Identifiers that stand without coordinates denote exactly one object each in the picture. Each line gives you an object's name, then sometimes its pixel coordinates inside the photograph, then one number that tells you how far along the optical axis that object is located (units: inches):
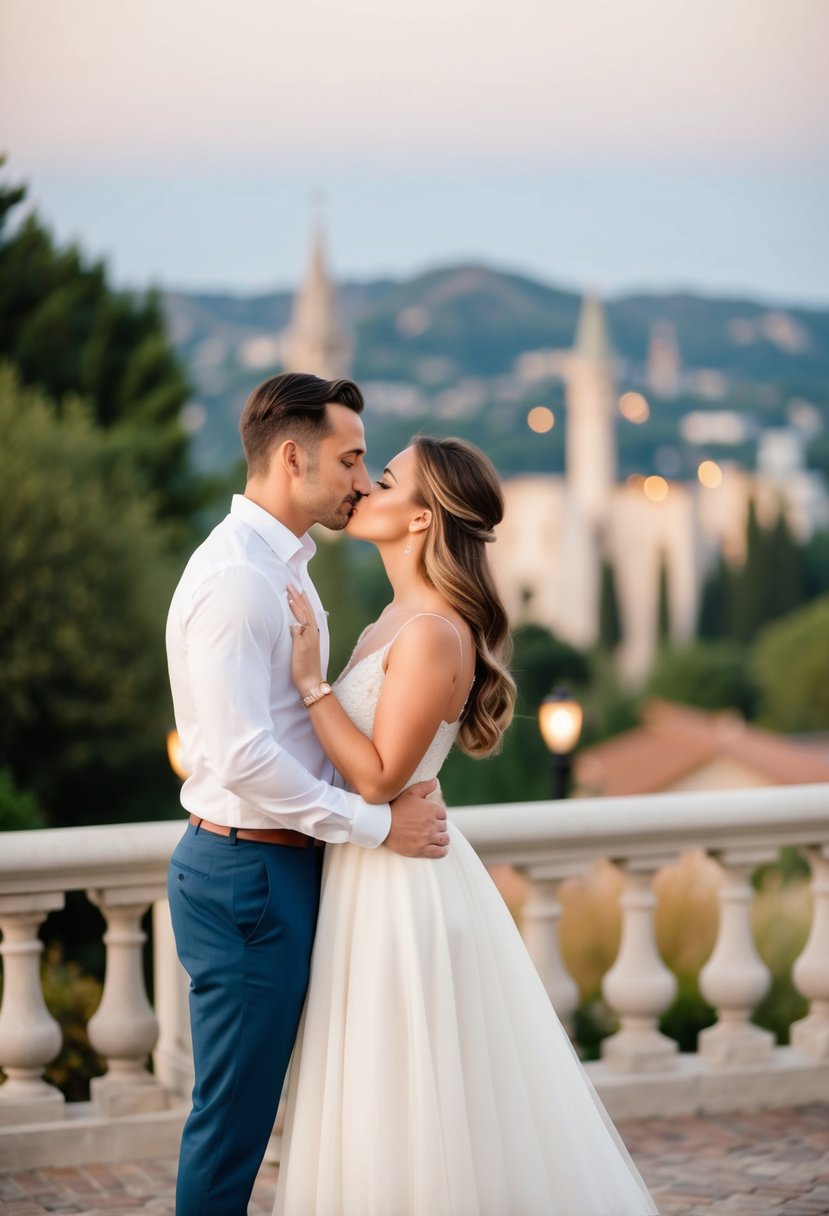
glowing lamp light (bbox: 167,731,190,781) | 332.6
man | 123.0
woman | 129.3
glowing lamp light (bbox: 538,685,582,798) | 468.1
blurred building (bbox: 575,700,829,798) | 2258.9
